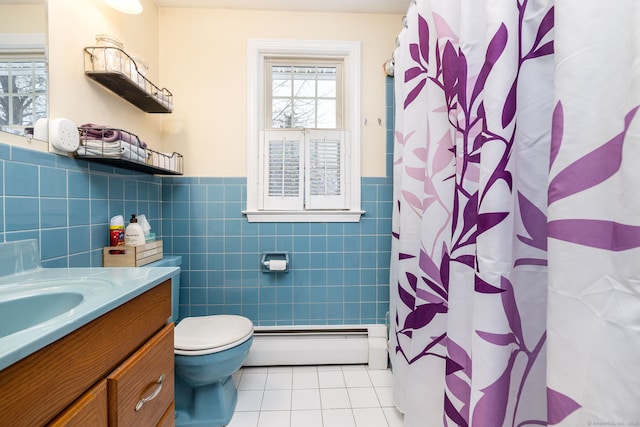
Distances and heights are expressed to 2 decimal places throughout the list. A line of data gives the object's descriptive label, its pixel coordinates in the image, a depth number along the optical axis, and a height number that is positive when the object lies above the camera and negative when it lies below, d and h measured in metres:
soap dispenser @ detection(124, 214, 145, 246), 1.22 -0.12
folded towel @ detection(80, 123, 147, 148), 1.03 +0.31
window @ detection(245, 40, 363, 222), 1.68 +0.35
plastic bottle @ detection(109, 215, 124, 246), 1.19 -0.10
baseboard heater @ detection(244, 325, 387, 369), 1.63 -0.87
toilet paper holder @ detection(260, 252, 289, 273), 1.61 -0.33
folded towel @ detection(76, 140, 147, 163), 1.02 +0.24
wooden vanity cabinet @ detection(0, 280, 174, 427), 0.37 -0.30
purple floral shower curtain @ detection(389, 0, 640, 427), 0.43 -0.01
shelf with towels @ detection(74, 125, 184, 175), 1.03 +0.26
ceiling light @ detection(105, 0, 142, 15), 1.17 +0.93
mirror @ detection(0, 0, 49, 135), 0.80 +0.48
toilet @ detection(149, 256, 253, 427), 1.11 -0.69
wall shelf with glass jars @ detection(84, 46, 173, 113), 1.10 +0.60
